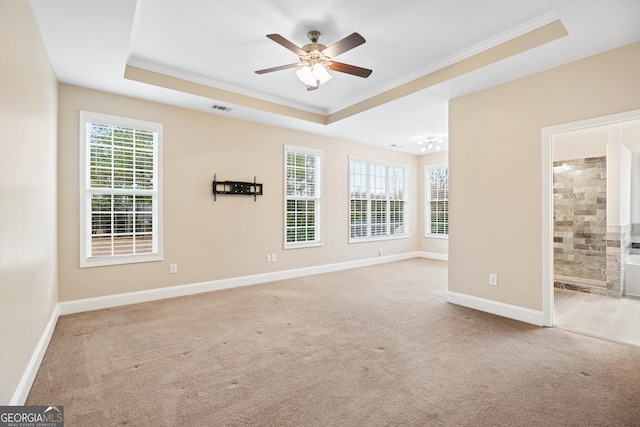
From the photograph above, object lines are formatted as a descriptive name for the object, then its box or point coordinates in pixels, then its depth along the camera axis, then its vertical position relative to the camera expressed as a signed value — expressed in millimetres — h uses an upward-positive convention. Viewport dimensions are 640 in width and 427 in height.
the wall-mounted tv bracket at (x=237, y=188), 4797 +415
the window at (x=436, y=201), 7898 +341
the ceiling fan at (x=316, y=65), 3018 +1494
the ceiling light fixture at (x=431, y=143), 6469 +1534
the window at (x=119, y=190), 3838 +297
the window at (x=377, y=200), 6816 +319
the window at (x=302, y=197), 5715 +313
